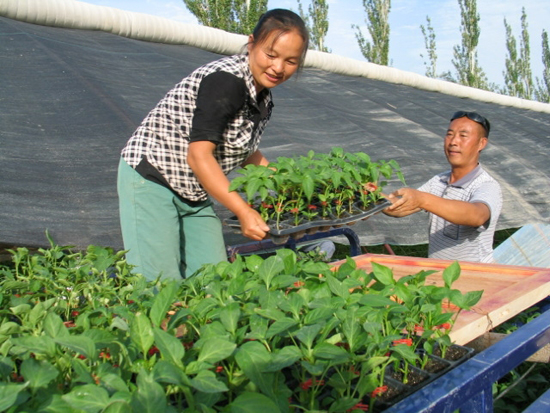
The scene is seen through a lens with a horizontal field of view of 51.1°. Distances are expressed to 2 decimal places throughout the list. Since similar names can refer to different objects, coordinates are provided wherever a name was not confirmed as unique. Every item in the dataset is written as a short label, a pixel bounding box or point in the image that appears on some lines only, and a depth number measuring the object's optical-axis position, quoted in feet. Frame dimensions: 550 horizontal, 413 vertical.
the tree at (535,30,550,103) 66.13
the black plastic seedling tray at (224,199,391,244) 6.22
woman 5.91
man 8.18
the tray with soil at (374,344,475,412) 3.14
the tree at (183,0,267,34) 48.73
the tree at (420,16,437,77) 68.80
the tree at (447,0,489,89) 61.16
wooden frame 4.40
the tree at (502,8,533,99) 67.92
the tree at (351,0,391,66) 57.67
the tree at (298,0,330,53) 58.18
